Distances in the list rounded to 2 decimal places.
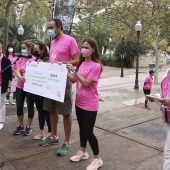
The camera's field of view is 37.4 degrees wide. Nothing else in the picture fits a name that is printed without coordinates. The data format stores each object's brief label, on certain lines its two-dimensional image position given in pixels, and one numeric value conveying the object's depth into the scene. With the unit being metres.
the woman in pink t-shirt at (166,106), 2.71
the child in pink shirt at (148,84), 8.48
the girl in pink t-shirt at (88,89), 3.26
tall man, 3.79
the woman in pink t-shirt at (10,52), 7.43
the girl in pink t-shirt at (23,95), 4.67
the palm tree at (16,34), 22.36
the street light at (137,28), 12.57
